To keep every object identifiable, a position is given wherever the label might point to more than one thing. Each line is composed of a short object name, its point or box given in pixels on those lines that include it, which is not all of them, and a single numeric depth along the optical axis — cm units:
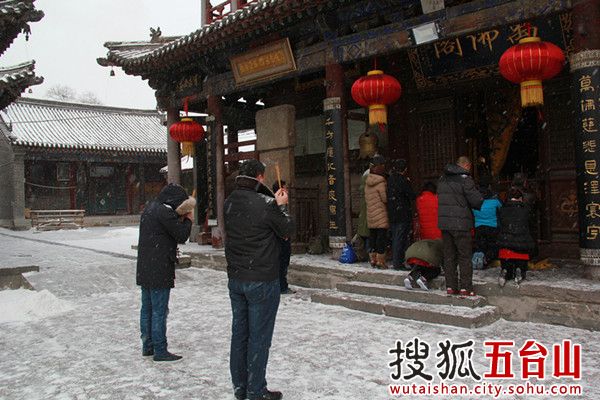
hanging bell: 852
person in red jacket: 612
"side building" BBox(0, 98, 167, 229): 2231
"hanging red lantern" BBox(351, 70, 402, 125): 686
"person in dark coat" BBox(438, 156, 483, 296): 512
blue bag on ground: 729
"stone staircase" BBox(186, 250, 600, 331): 484
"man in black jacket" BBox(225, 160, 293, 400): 315
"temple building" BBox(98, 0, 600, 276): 552
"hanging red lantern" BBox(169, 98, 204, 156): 1012
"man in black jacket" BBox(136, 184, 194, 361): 416
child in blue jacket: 627
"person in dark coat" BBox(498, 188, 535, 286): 527
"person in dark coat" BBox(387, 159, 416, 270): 638
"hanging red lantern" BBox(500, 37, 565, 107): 532
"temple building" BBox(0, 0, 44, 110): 721
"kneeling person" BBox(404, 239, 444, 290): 566
